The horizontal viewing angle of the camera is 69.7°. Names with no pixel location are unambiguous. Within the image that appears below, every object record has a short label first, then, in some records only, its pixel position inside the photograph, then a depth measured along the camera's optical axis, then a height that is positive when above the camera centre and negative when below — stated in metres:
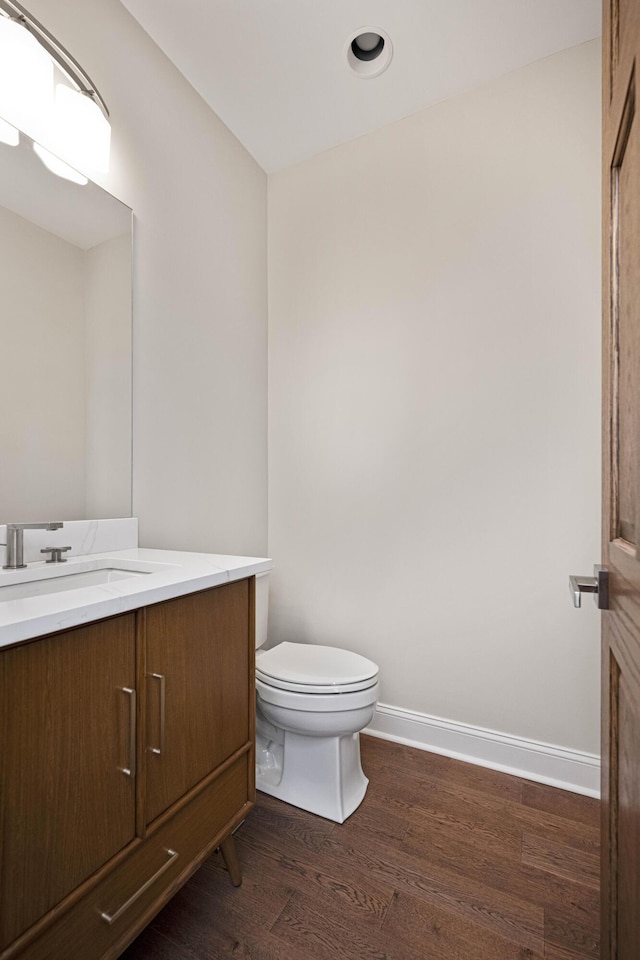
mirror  1.21 +0.40
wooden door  0.55 +0.00
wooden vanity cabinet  0.67 -0.51
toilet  1.46 -0.80
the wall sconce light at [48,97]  1.15 +1.06
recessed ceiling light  1.65 +1.60
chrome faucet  1.11 -0.14
